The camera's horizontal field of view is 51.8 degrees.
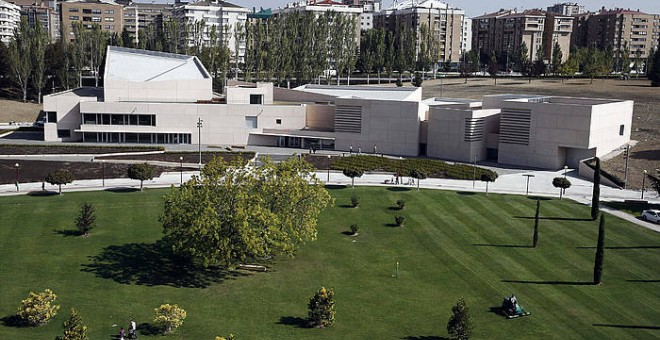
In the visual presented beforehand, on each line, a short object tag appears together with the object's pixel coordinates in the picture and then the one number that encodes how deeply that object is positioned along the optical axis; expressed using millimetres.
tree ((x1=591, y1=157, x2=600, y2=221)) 51812
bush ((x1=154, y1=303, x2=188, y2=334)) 30969
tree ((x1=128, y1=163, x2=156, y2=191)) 57281
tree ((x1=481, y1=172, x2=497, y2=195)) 59291
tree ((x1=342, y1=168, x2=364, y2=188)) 60156
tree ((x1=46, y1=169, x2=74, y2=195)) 55219
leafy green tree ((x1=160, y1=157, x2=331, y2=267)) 37406
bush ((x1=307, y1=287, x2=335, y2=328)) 32594
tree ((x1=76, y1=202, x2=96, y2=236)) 45594
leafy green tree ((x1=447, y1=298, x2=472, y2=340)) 30469
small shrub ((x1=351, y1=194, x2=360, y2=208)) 54812
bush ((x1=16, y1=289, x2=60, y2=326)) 31281
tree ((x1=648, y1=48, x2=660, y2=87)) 119444
